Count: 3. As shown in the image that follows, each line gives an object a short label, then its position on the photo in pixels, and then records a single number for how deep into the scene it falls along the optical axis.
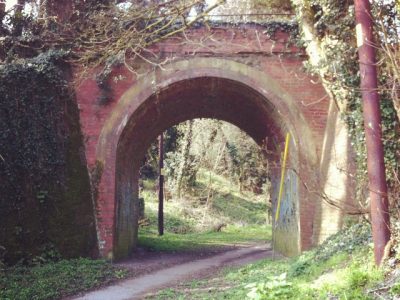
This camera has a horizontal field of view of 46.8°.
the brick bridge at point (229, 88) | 11.31
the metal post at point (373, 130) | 5.63
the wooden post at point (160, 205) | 20.69
